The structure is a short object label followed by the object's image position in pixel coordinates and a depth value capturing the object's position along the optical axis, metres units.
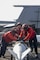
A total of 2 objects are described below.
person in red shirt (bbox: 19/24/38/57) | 3.84
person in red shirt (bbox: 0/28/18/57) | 3.83
